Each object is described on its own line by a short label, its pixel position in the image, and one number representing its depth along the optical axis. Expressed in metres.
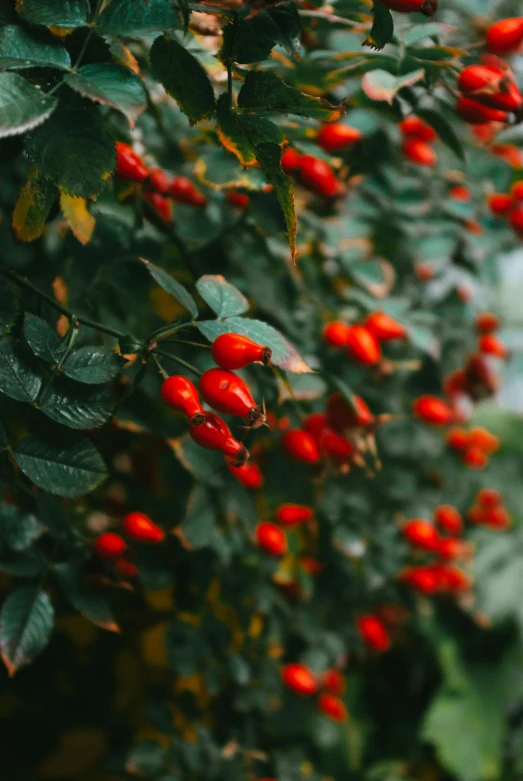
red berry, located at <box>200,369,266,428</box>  0.56
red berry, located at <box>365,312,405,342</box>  0.75
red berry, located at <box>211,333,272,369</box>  0.56
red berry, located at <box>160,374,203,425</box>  0.57
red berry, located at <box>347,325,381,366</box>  0.73
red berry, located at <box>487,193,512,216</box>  0.88
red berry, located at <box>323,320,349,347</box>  0.73
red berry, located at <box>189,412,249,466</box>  0.57
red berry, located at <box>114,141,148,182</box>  0.61
